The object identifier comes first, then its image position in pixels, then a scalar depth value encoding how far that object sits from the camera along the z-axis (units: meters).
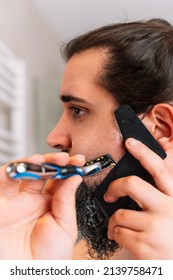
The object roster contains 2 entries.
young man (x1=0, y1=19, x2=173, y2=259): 0.78
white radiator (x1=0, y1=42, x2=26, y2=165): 1.83
